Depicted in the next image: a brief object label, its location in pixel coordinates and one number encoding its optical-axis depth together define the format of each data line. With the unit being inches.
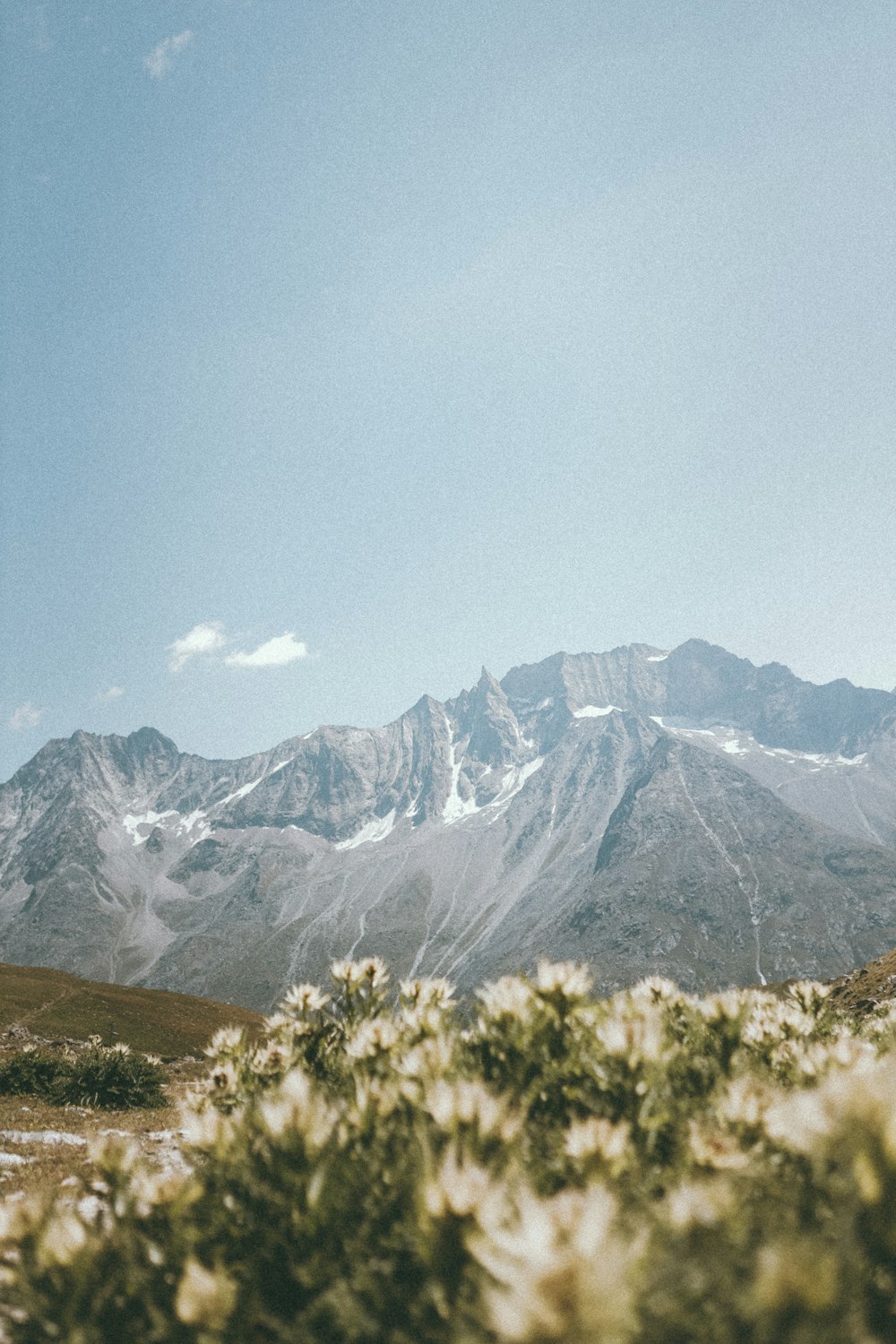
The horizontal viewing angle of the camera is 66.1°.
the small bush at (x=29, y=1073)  777.6
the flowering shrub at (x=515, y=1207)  69.1
